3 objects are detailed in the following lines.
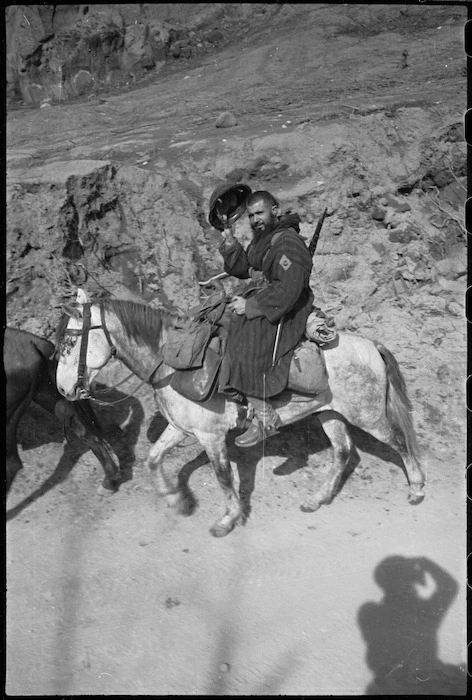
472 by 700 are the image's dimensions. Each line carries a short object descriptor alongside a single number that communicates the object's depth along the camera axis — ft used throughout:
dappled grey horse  16.94
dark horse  18.54
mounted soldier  15.92
